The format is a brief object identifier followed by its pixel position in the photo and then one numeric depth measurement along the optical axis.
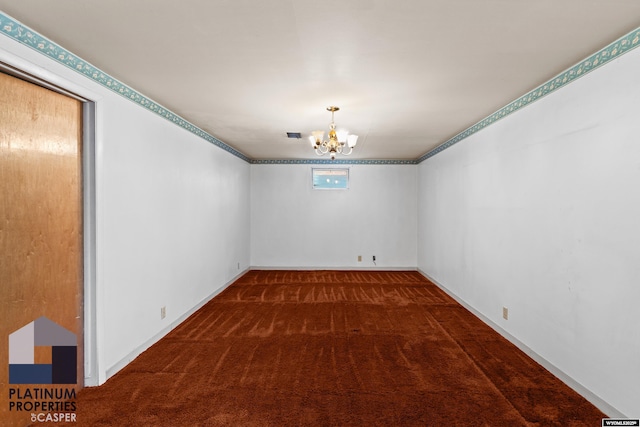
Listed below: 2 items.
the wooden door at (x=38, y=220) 2.09
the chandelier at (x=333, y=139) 3.84
